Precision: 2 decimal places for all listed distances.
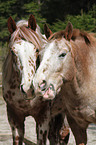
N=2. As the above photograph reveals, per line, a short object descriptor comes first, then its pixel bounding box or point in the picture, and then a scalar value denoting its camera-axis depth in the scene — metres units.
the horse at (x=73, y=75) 5.05
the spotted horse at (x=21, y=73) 6.16
